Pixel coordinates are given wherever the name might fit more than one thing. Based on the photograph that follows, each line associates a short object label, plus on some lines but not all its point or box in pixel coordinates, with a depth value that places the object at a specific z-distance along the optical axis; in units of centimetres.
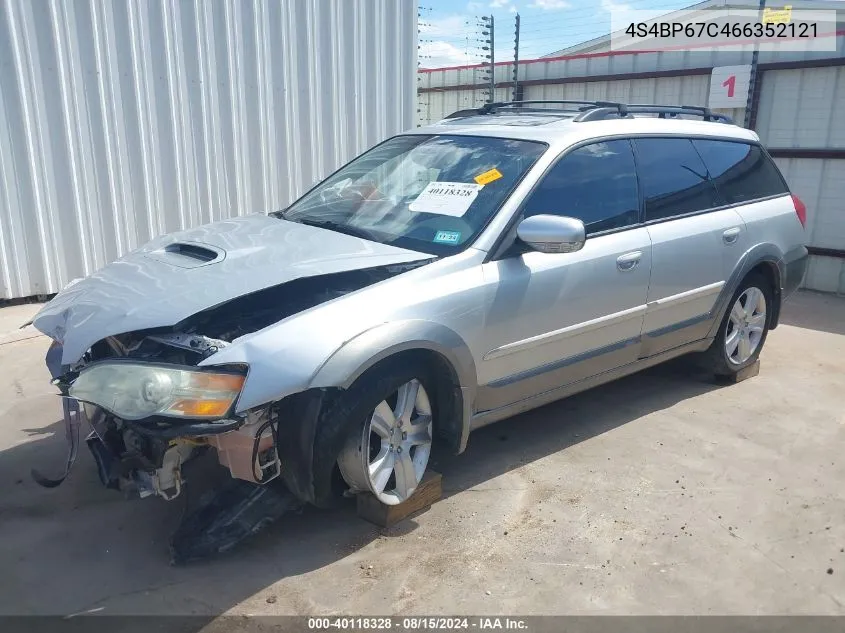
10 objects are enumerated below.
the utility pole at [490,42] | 959
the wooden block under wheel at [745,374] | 508
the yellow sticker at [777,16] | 819
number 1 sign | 812
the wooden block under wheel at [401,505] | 316
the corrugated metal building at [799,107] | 760
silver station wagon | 273
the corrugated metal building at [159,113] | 612
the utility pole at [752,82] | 800
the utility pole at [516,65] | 984
